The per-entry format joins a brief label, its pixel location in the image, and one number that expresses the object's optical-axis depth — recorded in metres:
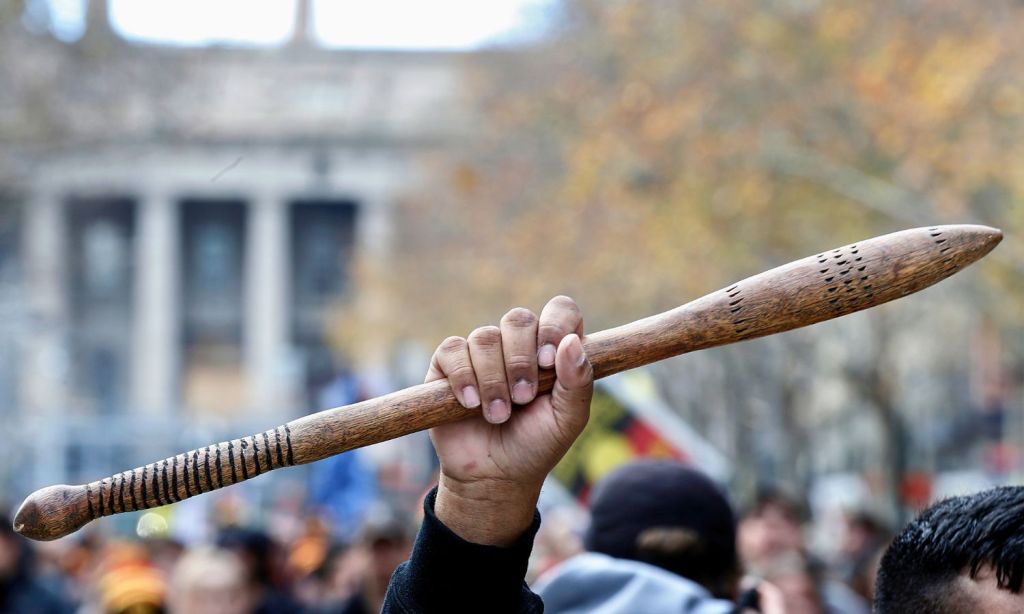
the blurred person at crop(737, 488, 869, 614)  14.34
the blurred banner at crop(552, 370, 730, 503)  18.31
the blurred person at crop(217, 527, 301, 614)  15.83
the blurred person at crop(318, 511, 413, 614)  15.09
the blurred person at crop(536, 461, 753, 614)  7.43
